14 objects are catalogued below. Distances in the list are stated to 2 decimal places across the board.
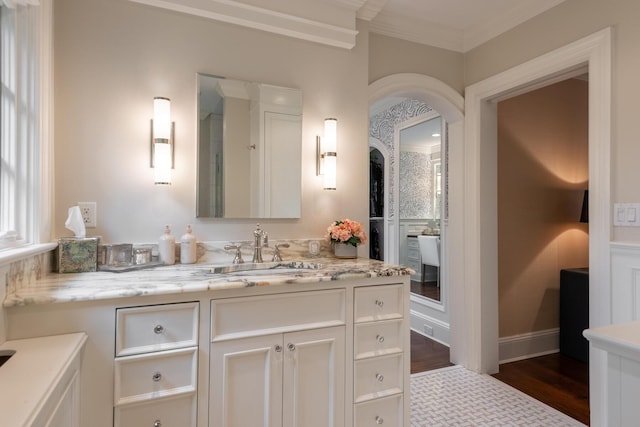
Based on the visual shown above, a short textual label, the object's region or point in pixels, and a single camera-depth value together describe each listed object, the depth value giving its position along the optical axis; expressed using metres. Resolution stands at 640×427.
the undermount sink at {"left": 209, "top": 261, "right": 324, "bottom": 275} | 1.89
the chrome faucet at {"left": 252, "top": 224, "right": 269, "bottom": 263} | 2.08
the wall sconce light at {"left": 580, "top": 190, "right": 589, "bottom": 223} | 3.14
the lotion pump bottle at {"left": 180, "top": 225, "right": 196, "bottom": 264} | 1.93
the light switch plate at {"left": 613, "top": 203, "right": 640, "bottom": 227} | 1.91
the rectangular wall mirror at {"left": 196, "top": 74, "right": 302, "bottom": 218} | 2.06
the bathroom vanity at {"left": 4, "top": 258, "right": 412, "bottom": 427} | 1.32
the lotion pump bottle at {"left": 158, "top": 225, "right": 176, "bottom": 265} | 1.90
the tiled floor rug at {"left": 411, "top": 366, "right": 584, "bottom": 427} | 2.21
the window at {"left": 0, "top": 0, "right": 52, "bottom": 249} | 1.41
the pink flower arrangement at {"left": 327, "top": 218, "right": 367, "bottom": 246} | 2.15
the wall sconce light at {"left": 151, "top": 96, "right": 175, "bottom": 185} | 1.90
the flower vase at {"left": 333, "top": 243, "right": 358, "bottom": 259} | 2.21
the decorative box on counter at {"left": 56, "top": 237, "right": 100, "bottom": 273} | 1.66
